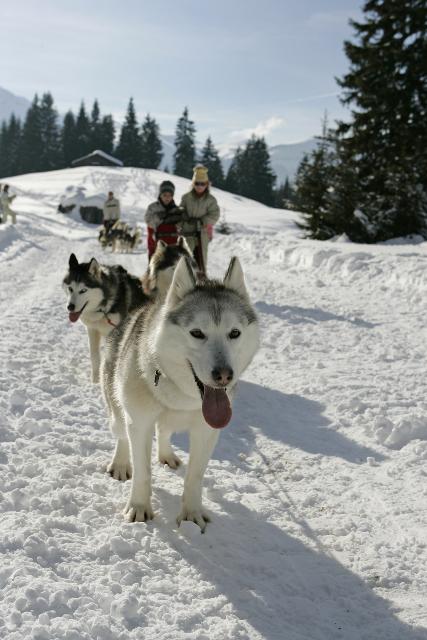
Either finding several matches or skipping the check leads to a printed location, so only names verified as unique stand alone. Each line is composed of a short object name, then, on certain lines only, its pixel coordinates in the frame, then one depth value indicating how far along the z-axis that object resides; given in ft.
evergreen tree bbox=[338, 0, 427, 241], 50.03
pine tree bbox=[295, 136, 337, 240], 58.39
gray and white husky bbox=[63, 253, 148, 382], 18.67
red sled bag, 25.29
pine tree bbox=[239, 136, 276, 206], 206.49
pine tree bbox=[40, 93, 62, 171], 234.58
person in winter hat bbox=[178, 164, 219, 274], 24.94
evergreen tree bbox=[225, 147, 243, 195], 212.58
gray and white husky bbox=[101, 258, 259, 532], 8.23
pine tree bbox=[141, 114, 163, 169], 228.02
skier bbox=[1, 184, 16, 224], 76.02
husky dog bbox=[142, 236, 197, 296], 20.25
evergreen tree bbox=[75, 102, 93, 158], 235.81
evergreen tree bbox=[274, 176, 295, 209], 233.96
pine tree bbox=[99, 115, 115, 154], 235.81
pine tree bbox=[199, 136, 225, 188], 206.49
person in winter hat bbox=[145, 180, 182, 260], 24.67
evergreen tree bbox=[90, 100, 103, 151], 234.99
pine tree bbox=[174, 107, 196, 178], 226.17
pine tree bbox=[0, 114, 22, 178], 239.50
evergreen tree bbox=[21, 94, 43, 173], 233.14
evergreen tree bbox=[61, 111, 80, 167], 235.81
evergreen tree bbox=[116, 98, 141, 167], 225.97
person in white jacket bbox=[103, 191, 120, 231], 71.38
